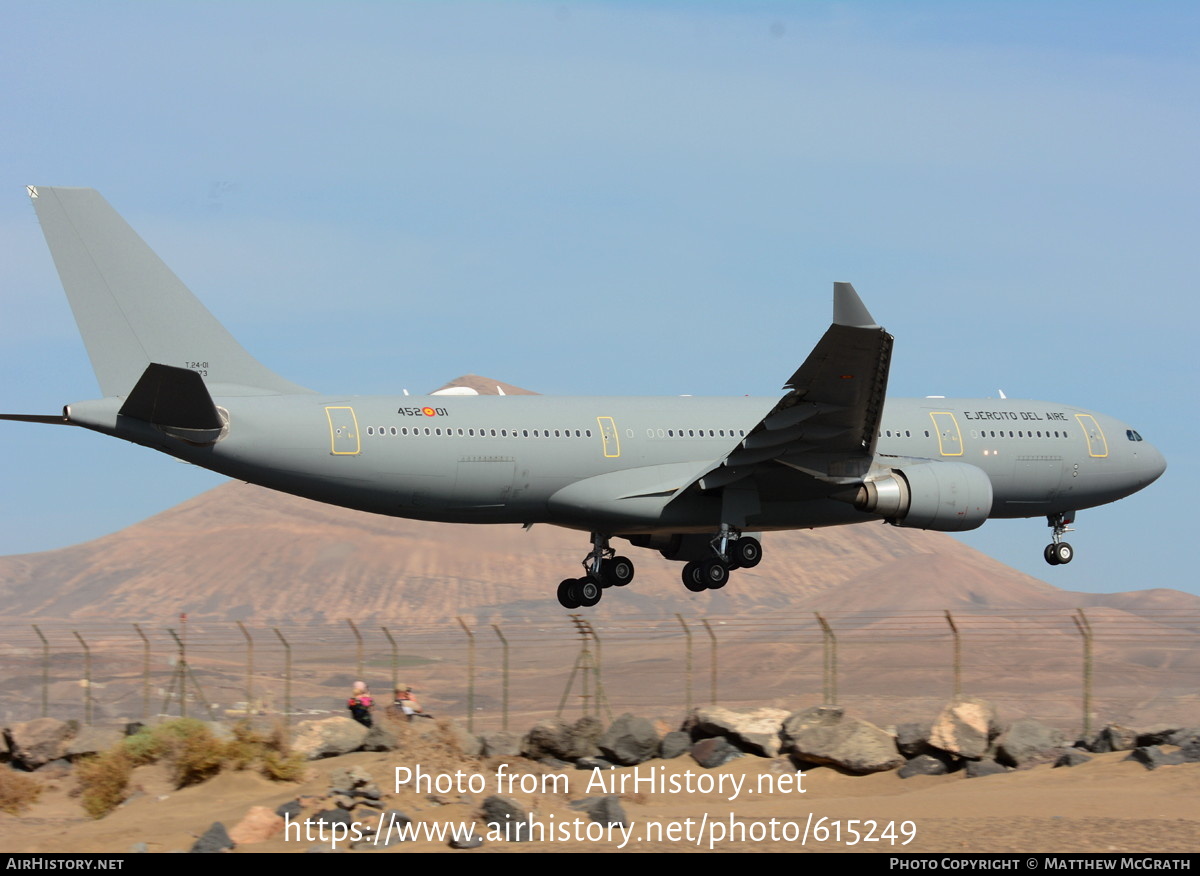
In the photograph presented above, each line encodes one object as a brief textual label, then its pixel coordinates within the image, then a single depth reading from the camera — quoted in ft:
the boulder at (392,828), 72.74
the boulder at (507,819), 72.38
